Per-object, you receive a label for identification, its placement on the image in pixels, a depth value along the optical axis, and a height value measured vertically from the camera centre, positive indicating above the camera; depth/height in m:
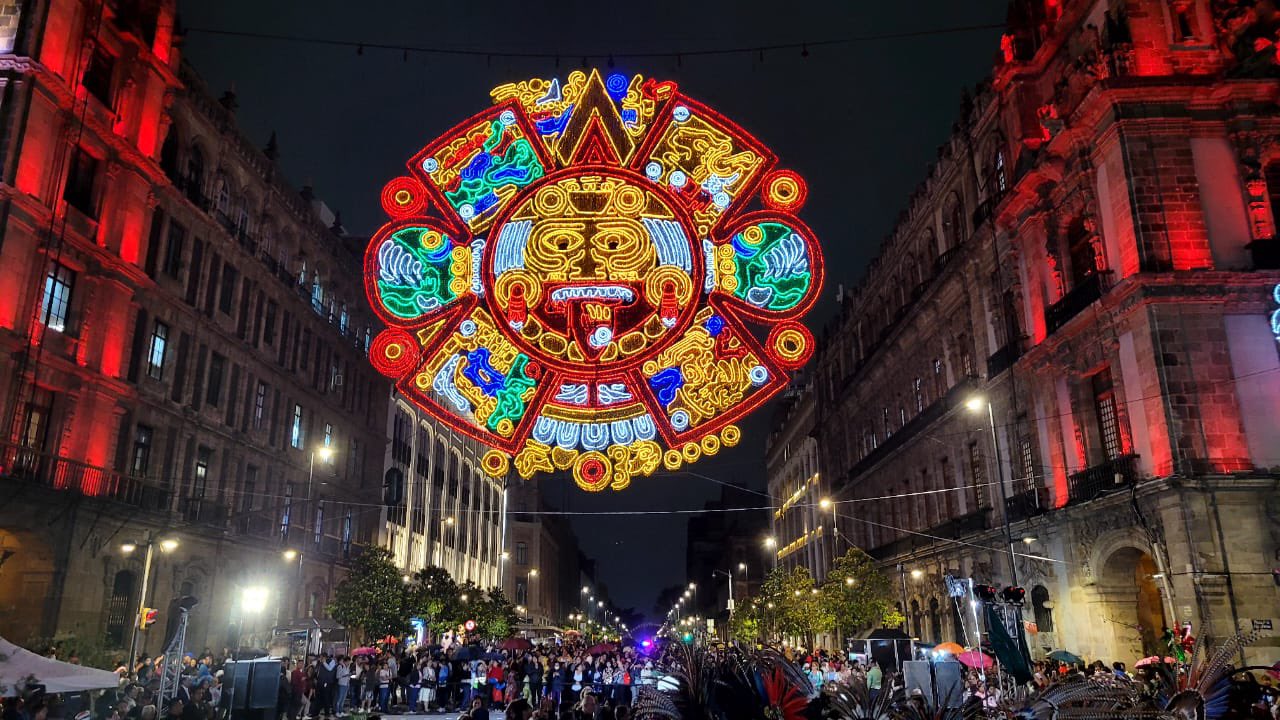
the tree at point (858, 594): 43.69 +1.39
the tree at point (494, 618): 58.53 +0.48
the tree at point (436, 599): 49.31 +1.45
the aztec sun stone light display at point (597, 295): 11.60 +4.16
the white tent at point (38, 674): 13.64 -0.69
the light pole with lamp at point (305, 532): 42.91 +4.63
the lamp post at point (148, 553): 29.37 +2.43
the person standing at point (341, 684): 25.87 -1.60
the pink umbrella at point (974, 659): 20.73 -0.84
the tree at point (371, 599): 40.66 +1.19
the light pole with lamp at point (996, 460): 20.86 +5.92
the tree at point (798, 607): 47.88 +0.88
